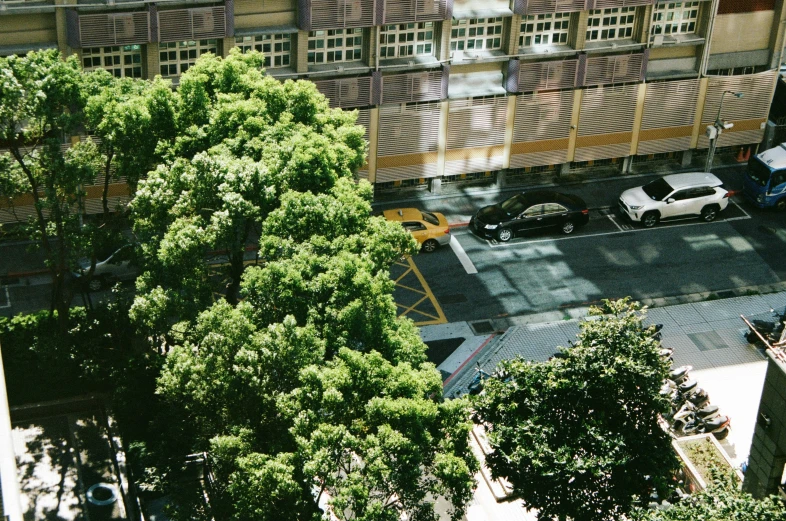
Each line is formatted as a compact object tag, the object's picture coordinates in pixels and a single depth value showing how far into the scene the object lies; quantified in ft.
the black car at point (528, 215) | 189.47
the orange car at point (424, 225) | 184.85
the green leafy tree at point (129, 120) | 133.49
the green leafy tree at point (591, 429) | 114.62
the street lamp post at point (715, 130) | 202.39
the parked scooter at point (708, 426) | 147.43
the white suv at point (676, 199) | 194.80
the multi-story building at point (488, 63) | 175.01
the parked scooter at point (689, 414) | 147.64
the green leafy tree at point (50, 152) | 133.18
